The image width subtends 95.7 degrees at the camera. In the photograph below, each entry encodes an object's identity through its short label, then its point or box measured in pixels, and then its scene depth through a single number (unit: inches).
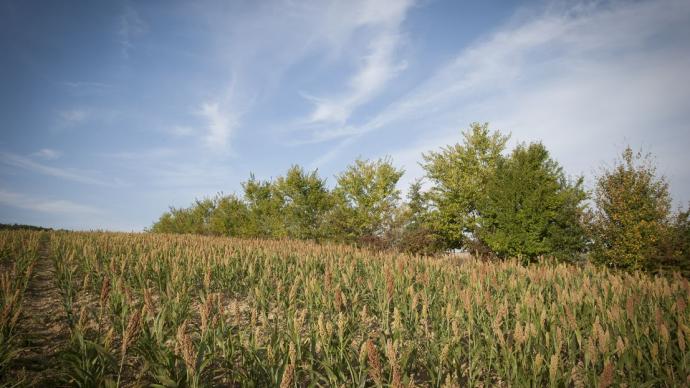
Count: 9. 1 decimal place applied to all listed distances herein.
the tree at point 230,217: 1414.9
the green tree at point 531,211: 720.3
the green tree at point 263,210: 1168.6
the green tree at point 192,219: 1808.6
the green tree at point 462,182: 900.6
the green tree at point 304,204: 1068.9
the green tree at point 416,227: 822.5
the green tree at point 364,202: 971.3
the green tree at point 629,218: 640.4
